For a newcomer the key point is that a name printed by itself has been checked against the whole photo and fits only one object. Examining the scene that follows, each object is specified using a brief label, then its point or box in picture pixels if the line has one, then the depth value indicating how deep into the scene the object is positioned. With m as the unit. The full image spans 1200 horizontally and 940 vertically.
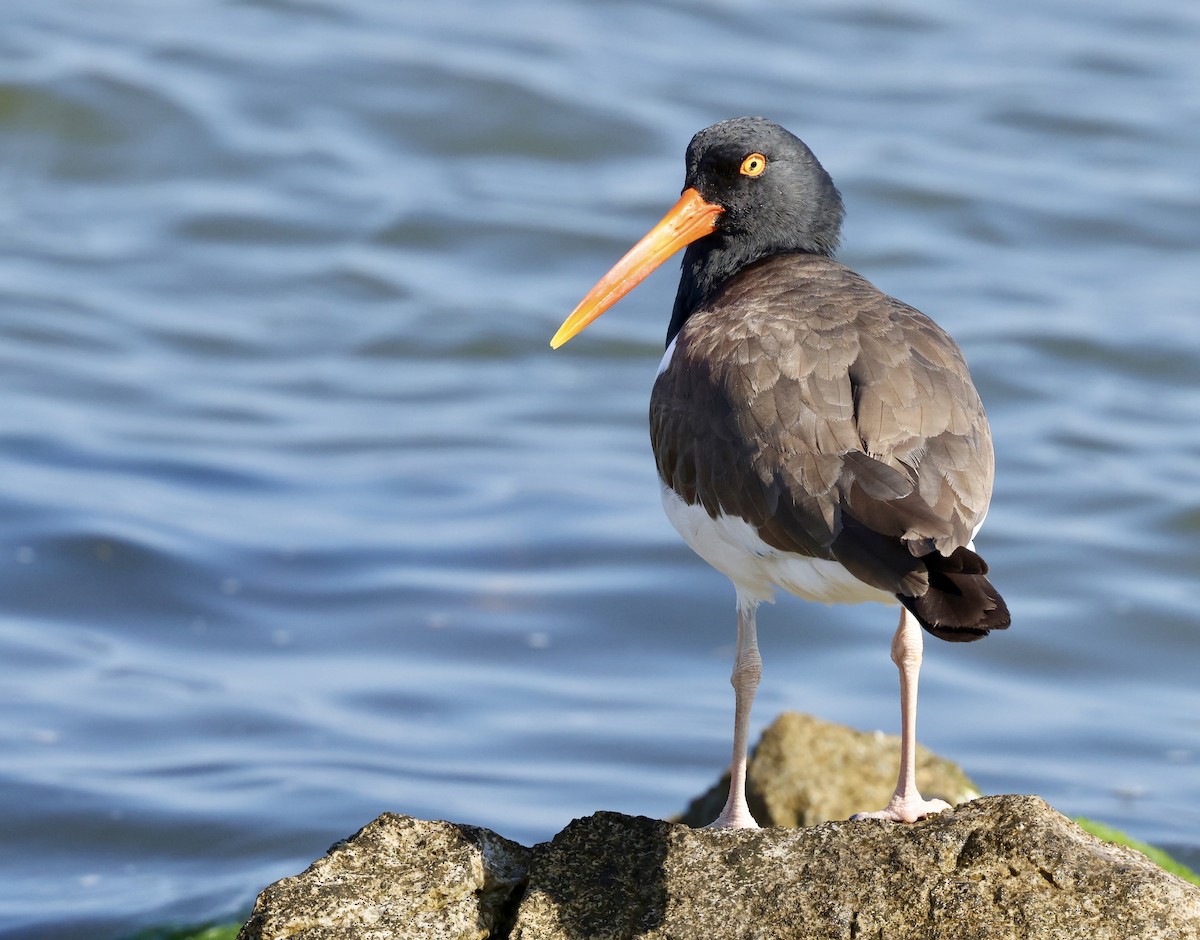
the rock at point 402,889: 8.11
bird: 8.70
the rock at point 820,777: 12.97
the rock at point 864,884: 7.75
